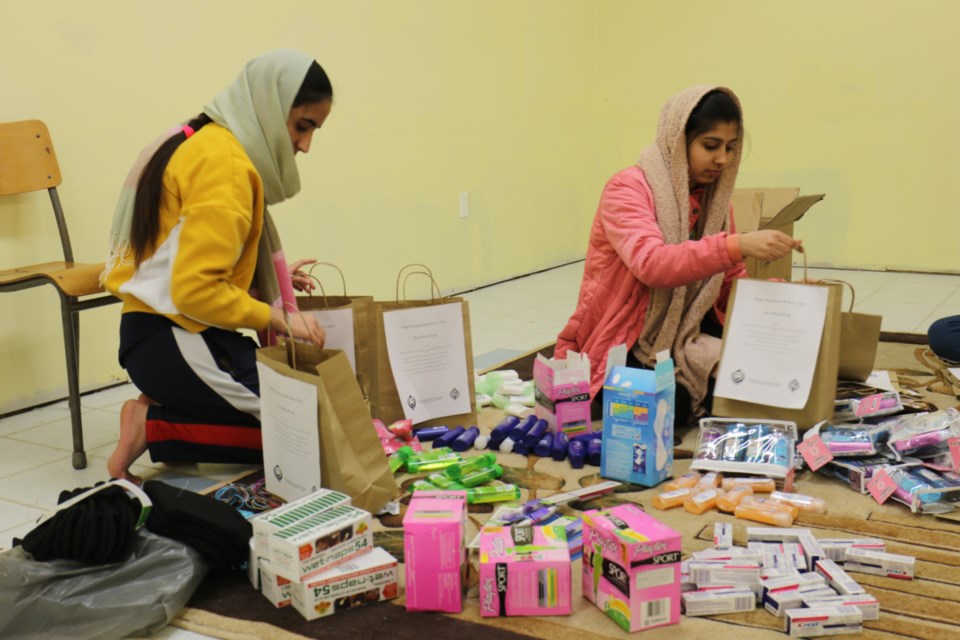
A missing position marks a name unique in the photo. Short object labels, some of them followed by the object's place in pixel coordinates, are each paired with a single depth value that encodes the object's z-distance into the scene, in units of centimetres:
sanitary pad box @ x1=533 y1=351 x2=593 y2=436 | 222
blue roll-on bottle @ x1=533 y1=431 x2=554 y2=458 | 216
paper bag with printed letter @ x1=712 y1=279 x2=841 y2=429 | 211
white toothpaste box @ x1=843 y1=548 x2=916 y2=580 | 152
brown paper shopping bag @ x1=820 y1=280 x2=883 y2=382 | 226
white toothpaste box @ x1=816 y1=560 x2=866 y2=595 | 143
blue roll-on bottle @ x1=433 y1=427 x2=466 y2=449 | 227
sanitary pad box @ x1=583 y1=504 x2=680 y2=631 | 134
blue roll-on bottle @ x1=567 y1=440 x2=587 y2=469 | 208
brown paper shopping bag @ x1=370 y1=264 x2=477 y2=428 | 233
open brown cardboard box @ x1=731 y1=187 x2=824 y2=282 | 310
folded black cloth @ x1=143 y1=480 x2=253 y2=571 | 155
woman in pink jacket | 226
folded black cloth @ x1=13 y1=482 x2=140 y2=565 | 147
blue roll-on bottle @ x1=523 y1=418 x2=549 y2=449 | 218
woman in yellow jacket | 192
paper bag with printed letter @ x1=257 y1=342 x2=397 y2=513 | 172
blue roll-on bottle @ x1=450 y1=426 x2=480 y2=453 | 226
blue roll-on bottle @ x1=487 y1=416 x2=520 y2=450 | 224
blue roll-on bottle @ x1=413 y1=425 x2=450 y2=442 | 232
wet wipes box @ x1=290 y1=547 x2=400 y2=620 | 145
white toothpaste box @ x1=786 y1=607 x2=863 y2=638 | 135
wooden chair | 230
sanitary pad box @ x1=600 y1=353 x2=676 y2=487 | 188
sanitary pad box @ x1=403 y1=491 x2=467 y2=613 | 143
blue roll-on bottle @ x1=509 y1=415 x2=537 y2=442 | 223
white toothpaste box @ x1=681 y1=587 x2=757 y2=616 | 143
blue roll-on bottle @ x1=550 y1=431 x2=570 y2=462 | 213
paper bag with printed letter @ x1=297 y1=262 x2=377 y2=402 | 228
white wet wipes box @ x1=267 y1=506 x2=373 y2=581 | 143
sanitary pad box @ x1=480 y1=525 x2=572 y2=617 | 141
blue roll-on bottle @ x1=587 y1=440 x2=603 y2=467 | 211
